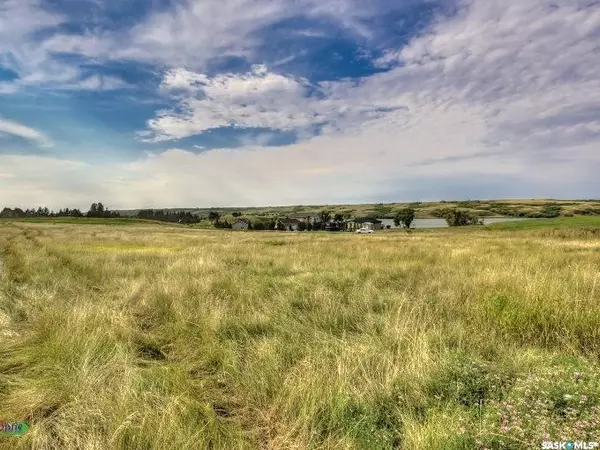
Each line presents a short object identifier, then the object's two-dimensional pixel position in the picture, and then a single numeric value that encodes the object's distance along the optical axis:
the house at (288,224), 140.77
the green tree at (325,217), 163.00
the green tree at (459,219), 136.75
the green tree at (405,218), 144.50
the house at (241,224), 138.68
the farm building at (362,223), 145.88
